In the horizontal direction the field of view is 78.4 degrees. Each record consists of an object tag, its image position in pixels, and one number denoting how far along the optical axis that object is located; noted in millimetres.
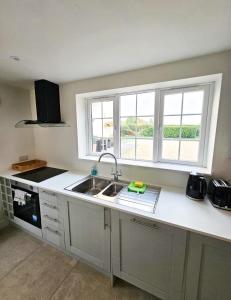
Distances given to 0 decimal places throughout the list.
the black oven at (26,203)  1736
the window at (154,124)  1585
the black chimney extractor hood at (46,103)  1935
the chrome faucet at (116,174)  1762
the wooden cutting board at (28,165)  2178
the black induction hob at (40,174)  1864
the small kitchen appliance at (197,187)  1278
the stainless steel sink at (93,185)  1798
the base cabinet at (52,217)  1579
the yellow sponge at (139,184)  1580
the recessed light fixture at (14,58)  1293
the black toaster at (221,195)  1146
